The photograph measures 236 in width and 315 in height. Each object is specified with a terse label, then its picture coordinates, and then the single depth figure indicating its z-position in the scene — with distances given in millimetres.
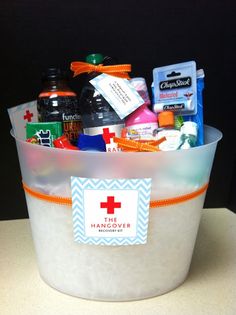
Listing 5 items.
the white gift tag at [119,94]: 605
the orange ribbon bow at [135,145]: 529
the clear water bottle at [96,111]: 615
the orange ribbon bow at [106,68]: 626
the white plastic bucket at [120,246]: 497
